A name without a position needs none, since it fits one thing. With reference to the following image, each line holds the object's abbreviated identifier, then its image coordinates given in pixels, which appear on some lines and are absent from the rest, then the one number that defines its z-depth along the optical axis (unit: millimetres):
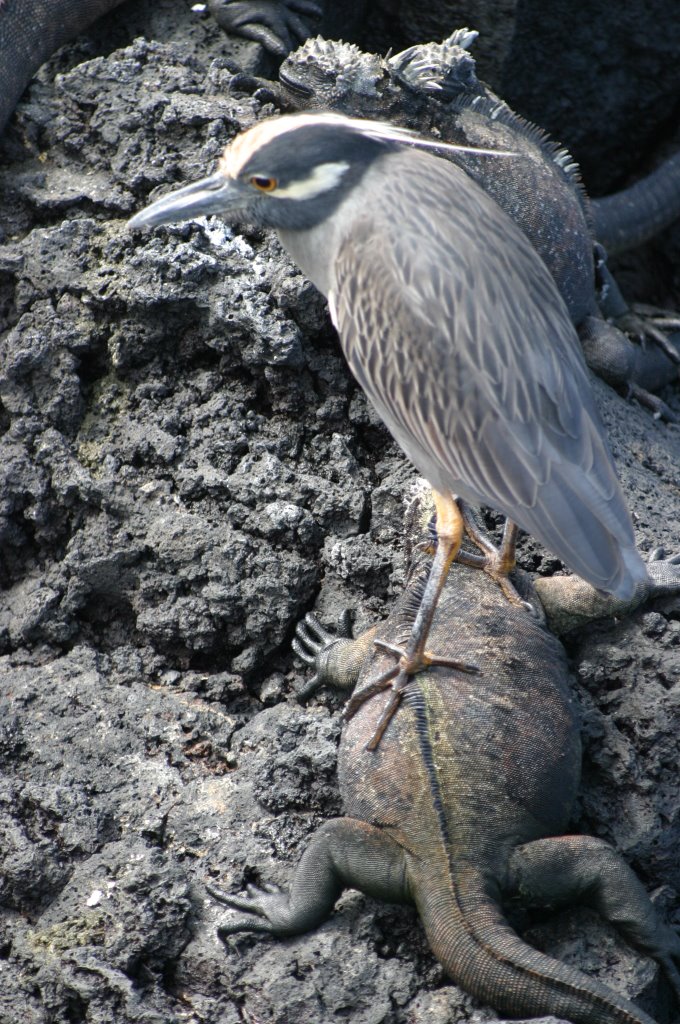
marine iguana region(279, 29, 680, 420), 12187
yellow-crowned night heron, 8016
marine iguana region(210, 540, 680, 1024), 7348
